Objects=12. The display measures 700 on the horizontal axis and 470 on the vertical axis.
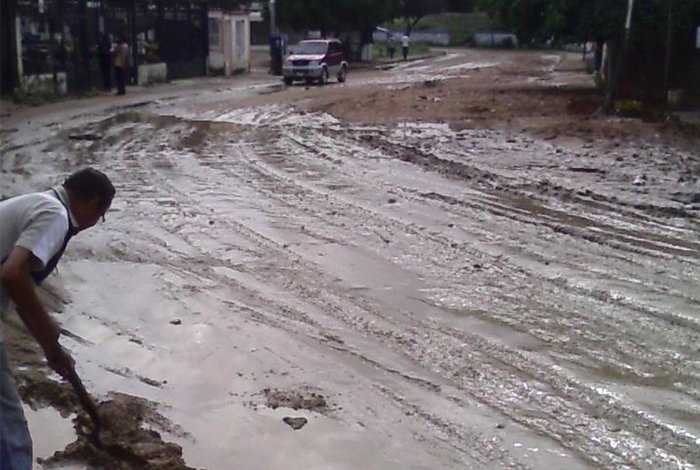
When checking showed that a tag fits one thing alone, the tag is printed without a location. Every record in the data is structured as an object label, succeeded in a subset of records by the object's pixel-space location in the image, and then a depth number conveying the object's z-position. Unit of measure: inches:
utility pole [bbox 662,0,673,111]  936.9
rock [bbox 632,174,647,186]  579.8
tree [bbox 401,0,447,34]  3501.7
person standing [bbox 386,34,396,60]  2596.0
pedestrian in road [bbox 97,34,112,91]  1309.8
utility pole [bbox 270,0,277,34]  1961.5
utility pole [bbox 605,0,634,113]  904.9
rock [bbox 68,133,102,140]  794.2
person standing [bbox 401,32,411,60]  2532.0
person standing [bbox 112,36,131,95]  1288.1
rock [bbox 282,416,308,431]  250.1
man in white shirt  167.5
